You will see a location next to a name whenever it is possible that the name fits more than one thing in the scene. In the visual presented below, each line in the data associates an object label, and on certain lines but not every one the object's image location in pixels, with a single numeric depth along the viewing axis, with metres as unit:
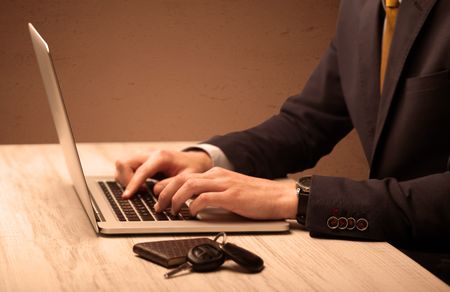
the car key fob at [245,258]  1.26
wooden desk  1.23
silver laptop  1.38
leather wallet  1.27
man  1.43
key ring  1.32
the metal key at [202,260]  1.26
